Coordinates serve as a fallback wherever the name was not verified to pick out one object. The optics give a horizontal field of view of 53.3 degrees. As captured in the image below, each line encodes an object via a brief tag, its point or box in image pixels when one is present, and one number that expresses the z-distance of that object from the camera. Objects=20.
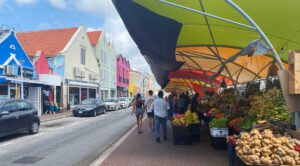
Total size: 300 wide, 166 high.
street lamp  22.81
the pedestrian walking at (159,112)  10.70
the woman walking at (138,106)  13.24
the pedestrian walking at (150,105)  13.08
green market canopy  6.27
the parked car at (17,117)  11.66
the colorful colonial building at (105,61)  46.38
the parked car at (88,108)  24.92
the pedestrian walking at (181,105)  18.02
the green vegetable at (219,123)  8.88
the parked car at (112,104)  33.62
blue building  21.14
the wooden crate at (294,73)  4.73
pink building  61.39
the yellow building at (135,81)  76.62
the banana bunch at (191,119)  10.16
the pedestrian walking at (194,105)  13.15
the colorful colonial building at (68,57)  31.67
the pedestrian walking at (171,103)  17.41
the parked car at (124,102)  39.03
